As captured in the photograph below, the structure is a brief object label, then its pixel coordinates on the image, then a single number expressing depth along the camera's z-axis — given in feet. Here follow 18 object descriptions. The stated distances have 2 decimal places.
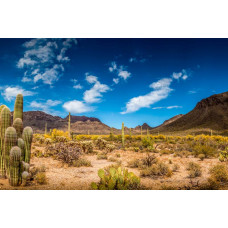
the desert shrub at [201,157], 34.63
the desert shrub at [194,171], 23.13
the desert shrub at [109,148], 46.42
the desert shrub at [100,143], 51.37
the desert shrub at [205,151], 36.48
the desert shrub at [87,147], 42.88
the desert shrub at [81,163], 28.45
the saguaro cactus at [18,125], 19.15
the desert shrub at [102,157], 36.15
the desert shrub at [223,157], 30.45
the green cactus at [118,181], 17.25
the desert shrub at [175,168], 26.54
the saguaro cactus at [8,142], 17.44
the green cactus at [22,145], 18.26
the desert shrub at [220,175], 20.07
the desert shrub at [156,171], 23.57
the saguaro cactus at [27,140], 19.08
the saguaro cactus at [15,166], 16.89
